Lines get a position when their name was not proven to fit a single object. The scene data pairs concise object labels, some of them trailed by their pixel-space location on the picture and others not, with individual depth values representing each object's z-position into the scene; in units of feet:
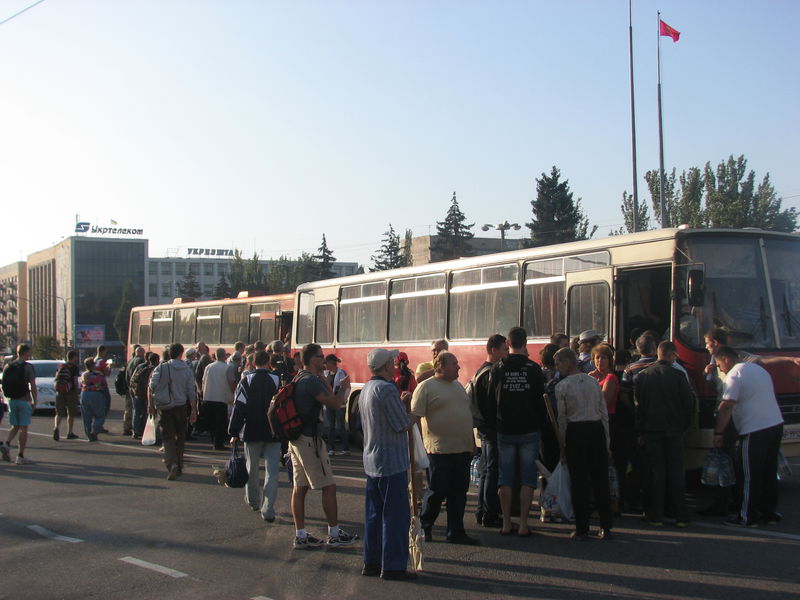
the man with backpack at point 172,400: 42.24
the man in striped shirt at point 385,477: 23.88
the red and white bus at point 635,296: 35.83
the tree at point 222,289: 321.52
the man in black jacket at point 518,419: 28.19
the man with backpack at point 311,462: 27.45
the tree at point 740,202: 155.94
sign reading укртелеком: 446.60
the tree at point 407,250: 266.16
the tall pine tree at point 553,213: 211.20
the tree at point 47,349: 317.63
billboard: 416.67
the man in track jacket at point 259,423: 31.86
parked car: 83.51
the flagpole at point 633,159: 93.71
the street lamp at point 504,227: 140.36
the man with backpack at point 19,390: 49.16
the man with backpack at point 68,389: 61.11
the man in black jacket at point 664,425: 30.07
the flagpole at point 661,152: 91.96
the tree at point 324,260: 281.13
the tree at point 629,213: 167.85
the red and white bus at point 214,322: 87.30
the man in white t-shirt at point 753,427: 29.73
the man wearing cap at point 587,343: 35.58
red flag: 98.89
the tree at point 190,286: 358.08
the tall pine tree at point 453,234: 240.53
